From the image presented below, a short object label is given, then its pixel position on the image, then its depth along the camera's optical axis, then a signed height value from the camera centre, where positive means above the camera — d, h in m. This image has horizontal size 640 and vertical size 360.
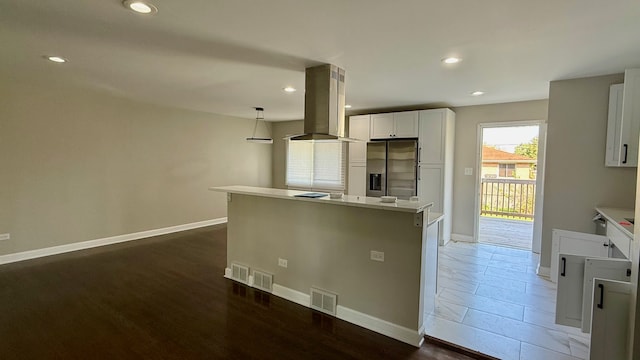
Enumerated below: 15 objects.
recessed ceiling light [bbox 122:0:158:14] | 1.96 +1.04
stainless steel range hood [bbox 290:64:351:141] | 3.18 +0.71
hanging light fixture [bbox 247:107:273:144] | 6.07 +1.15
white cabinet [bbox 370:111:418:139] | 5.38 +0.81
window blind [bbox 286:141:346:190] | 7.03 +0.07
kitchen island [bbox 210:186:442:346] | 2.55 -0.84
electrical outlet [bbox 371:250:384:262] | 2.69 -0.77
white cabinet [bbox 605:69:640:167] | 3.01 +0.56
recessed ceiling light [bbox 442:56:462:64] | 2.93 +1.09
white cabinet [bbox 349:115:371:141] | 5.88 +0.83
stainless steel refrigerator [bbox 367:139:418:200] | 5.44 +0.03
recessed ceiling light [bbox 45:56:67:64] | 3.10 +1.07
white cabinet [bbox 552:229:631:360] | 1.85 -0.85
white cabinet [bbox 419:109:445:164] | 5.13 +0.59
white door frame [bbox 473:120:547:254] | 4.83 +0.06
